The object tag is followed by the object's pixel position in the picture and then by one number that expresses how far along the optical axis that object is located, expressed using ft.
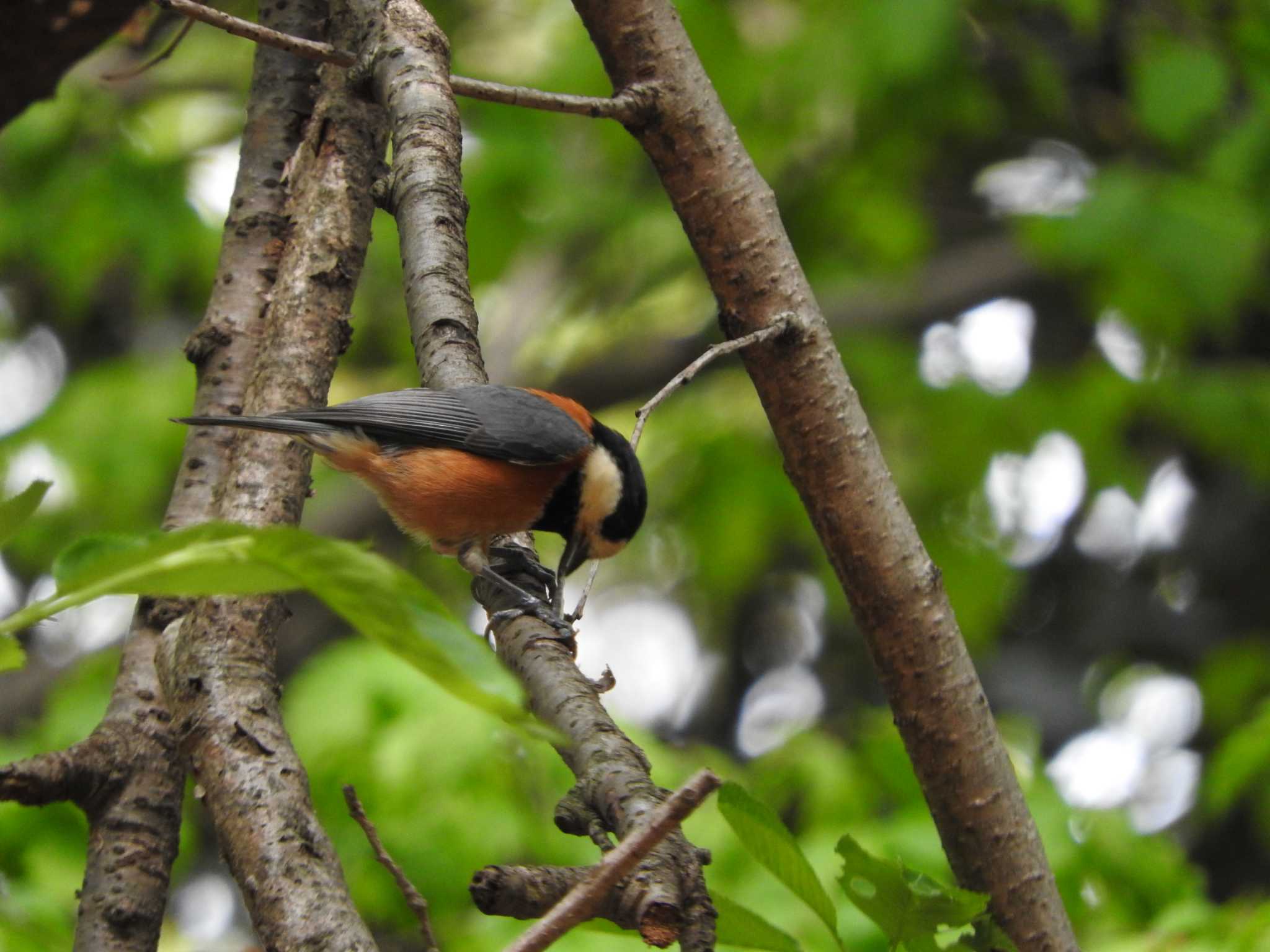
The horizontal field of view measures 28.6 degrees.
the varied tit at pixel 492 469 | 26.45
